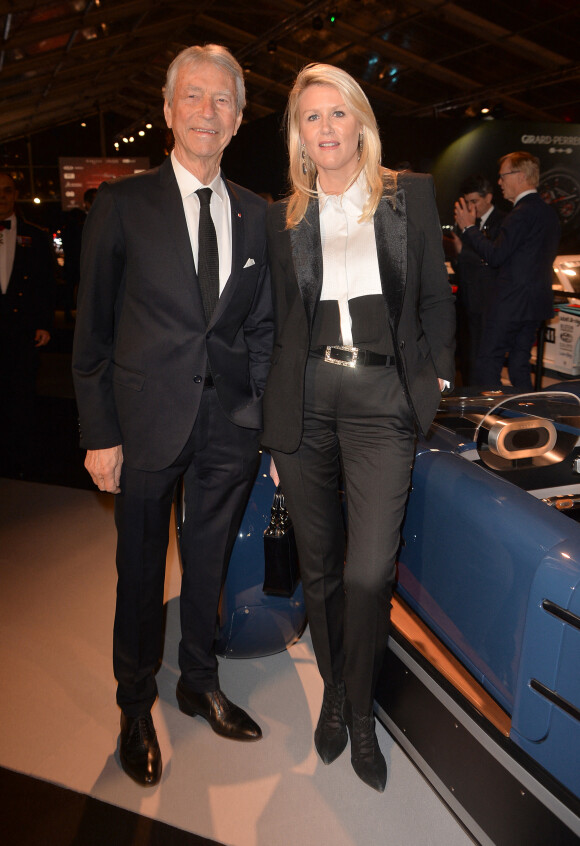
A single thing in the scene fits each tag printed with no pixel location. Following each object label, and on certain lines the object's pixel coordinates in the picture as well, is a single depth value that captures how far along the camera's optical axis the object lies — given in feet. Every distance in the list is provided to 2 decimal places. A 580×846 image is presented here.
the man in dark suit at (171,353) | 5.52
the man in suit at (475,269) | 16.40
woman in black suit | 5.48
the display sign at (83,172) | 52.29
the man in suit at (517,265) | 14.84
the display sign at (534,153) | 32.83
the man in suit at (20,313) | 13.17
